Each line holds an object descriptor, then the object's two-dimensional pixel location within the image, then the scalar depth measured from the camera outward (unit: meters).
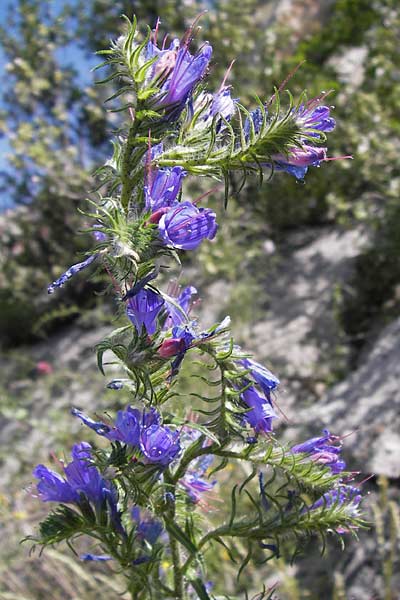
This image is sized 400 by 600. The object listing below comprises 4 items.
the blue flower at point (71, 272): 0.20
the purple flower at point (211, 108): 0.23
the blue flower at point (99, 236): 0.24
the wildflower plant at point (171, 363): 0.21
